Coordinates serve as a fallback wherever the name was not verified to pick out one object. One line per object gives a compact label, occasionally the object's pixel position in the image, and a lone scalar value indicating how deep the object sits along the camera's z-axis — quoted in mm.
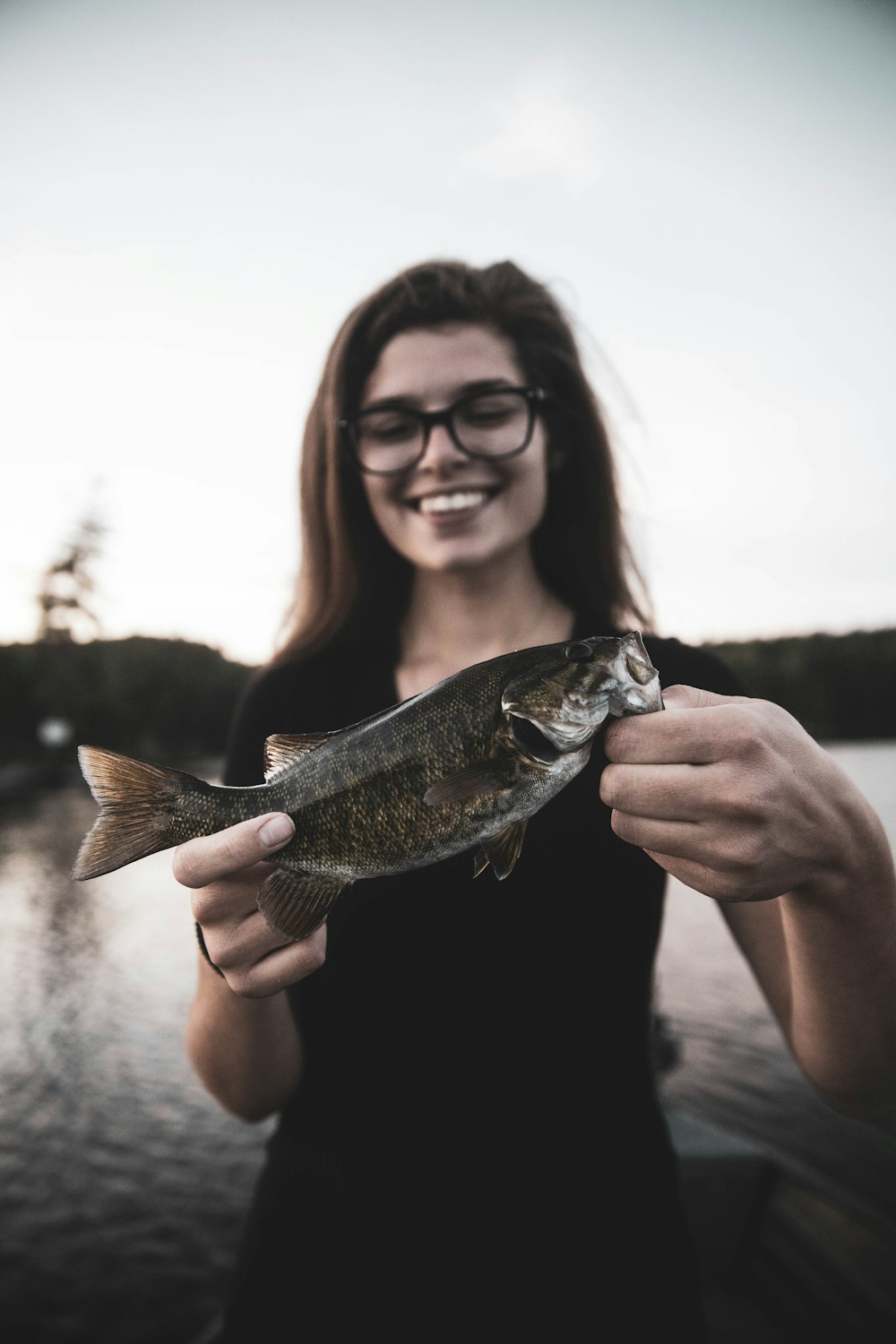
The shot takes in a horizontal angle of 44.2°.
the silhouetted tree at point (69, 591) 38654
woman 531
